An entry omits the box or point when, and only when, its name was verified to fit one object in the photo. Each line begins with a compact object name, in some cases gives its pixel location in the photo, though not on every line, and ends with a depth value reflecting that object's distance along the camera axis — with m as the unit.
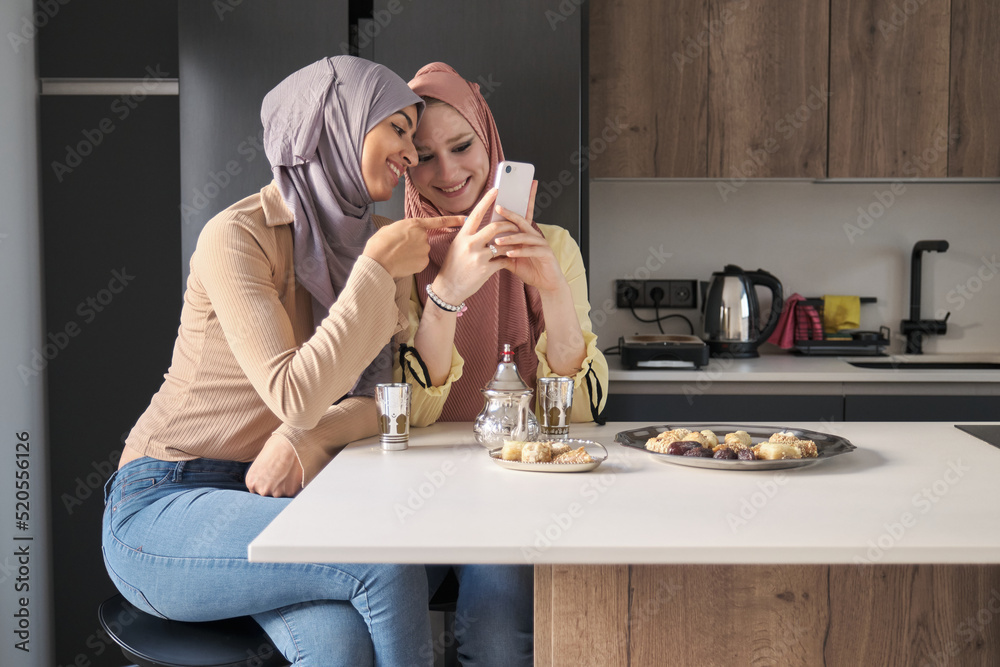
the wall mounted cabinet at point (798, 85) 2.53
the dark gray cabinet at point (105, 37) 2.17
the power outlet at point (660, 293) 2.88
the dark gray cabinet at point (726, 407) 2.38
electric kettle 2.64
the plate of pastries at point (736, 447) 1.08
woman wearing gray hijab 1.10
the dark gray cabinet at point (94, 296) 2.21
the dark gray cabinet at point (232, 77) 2.08
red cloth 2.77
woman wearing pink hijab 1.29
